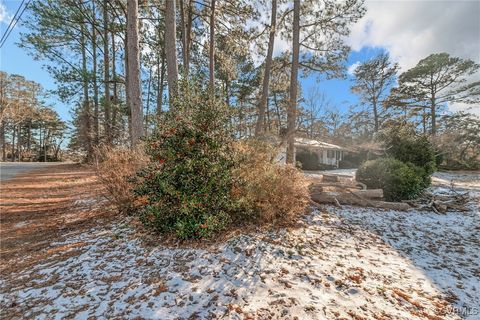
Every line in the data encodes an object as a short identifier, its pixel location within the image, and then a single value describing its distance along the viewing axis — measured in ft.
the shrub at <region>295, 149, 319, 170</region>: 62.95
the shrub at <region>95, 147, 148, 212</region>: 15.80
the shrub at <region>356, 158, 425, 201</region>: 22.09
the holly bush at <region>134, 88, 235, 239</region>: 11.41
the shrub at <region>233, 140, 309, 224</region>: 13.26
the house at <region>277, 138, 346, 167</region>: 63.62
